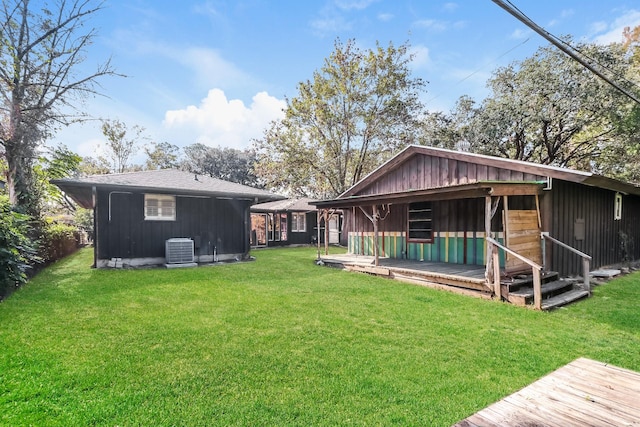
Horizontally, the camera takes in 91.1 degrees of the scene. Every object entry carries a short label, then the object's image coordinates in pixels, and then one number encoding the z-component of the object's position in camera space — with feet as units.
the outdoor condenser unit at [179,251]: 31.17
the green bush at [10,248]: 18.04
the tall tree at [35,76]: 30.25
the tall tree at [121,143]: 81.71
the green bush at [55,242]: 31.19
